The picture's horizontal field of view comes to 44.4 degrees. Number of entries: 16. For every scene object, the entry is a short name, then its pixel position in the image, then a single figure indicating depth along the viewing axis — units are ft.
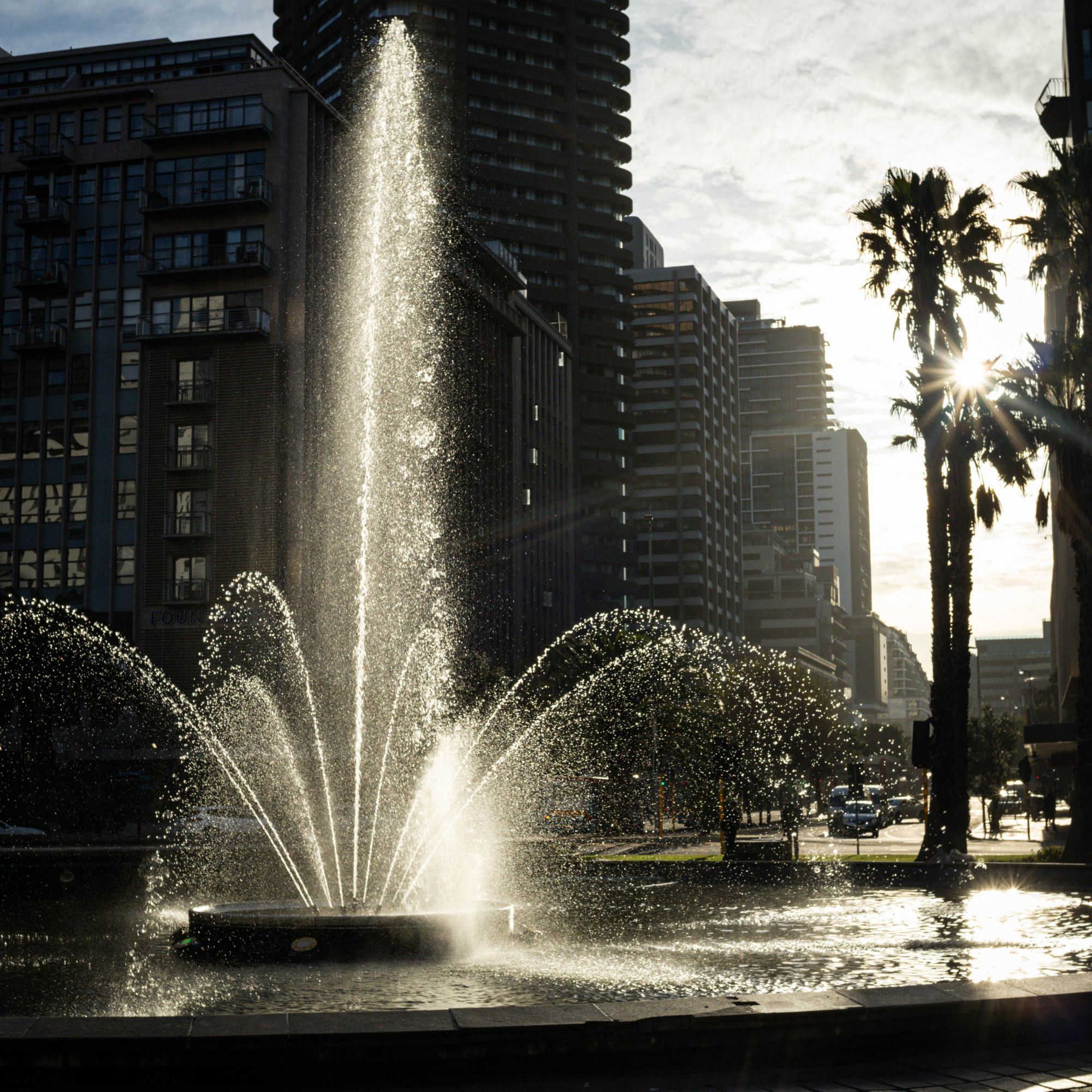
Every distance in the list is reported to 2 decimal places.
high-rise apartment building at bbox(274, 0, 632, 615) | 365.20
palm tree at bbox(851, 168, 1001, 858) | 91.91
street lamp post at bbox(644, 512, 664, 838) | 127.34
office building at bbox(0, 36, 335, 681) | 195.72
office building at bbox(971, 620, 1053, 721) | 450.71
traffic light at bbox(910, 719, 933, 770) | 82.89
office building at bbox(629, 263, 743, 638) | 452.35
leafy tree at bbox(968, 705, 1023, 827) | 317.01
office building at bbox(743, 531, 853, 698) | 632.79
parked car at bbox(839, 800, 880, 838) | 158.20
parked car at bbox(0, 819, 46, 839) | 121.08
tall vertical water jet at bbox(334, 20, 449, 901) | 94.99
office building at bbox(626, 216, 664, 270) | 630.33
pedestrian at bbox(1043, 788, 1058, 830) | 139.23
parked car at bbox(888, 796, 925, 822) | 223.92
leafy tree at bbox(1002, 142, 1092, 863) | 83.92
